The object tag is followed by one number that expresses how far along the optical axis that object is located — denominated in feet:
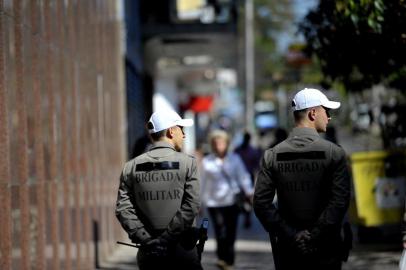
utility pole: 193.65
